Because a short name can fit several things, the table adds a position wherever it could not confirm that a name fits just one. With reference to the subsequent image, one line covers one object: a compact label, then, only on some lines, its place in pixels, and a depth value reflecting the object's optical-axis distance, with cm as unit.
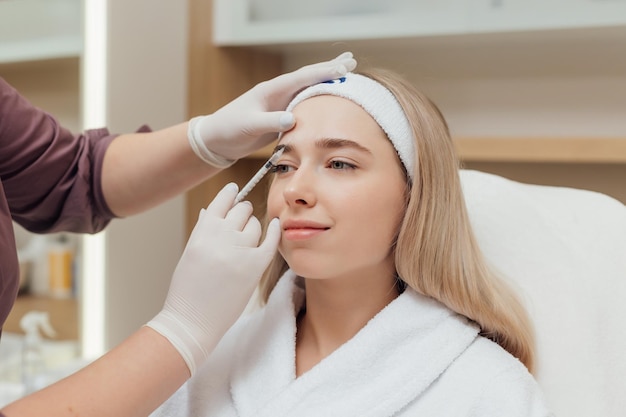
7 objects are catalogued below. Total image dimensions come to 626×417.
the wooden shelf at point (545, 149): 185
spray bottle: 207
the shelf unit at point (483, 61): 188
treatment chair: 125
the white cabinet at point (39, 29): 200
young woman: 109
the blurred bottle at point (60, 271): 219
